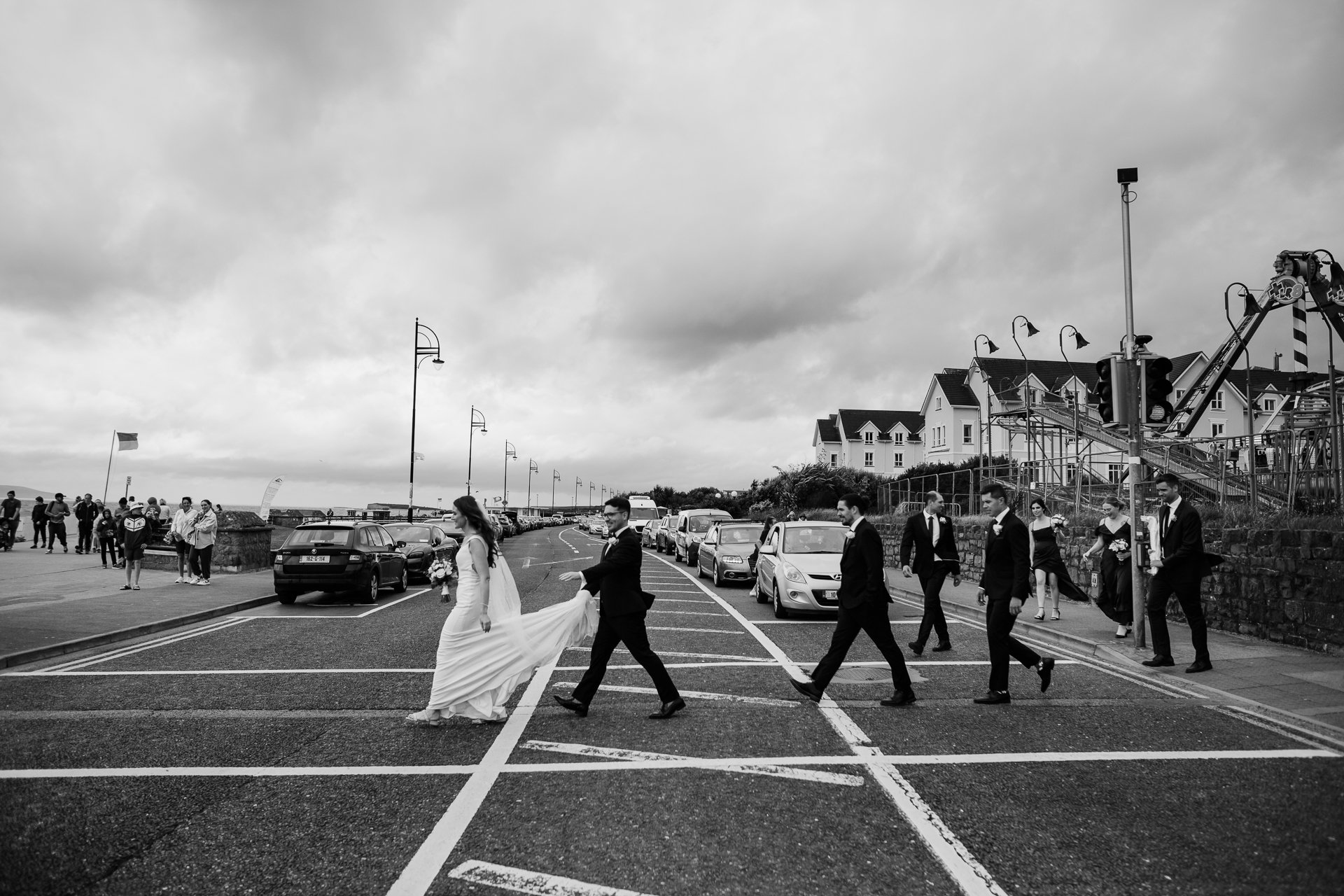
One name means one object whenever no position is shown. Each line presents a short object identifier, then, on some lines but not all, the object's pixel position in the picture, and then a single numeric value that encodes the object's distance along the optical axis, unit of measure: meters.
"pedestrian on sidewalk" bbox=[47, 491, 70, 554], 23.81
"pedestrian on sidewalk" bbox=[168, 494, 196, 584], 17.23
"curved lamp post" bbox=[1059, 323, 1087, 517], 18.05
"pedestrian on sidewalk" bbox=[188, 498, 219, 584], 17.17
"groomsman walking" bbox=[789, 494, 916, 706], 6.64
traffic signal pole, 9.41
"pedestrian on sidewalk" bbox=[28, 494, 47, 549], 25.02
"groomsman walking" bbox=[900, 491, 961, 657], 9.26
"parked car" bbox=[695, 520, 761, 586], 17.78
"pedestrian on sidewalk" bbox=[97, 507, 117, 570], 20.30
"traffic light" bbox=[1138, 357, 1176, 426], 9.70
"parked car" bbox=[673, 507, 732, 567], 25.47
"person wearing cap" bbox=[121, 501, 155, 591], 15.62
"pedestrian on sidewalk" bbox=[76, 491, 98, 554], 24.72
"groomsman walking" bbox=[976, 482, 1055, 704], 6.93
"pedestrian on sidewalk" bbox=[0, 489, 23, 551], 24.66
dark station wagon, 14.68
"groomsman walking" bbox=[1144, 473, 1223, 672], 7.93
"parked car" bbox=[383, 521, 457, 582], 19.27
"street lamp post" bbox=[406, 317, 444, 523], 32.22
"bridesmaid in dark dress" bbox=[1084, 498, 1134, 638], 10.05
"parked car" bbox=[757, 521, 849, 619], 11.96
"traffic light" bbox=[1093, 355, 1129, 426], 9.84
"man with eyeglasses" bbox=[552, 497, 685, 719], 6.36
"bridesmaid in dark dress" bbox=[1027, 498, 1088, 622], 11.52
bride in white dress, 6.19
